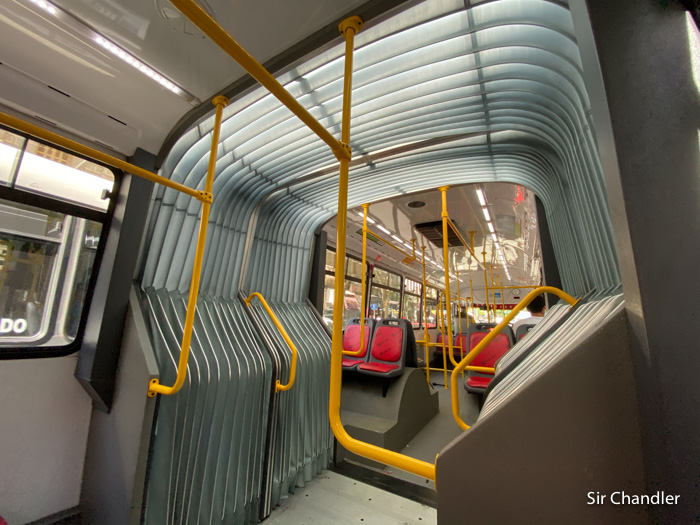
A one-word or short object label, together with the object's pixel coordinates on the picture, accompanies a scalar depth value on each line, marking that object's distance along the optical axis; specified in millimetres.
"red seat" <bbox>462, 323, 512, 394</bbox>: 3464
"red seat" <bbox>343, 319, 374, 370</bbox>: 4480
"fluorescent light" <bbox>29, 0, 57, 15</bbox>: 1152
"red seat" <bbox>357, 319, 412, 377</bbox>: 3493
